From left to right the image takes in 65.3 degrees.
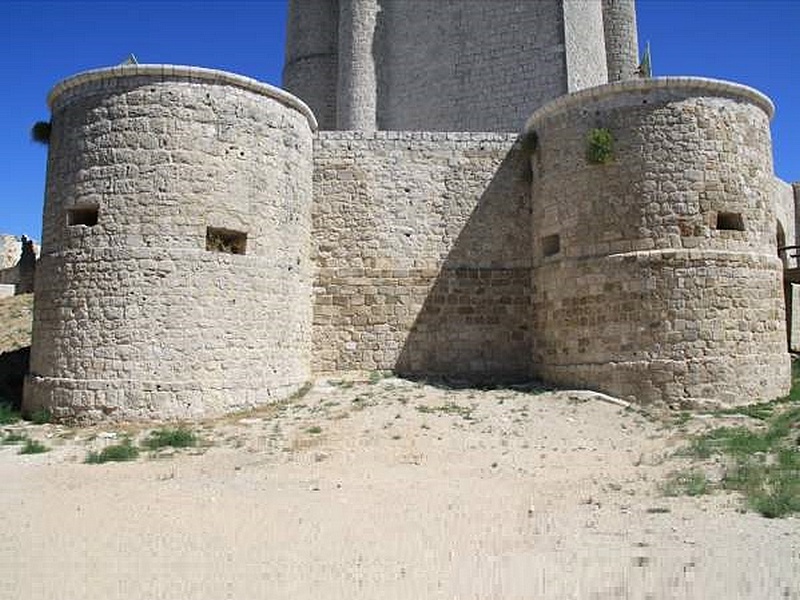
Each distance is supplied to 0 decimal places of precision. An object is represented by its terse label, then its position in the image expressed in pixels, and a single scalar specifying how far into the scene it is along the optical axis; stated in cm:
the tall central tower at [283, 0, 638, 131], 1581
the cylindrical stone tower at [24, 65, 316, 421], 862
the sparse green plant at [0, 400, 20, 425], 886
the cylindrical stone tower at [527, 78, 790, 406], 921
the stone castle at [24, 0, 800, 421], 884
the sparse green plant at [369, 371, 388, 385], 1063
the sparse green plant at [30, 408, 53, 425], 869
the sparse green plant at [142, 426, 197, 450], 754
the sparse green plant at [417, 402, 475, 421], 891
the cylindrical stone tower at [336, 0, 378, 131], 1825
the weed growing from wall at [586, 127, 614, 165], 984
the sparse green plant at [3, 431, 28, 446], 781
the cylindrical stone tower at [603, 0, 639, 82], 1895
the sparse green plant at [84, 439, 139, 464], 695
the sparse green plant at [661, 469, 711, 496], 554
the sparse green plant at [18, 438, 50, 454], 736
